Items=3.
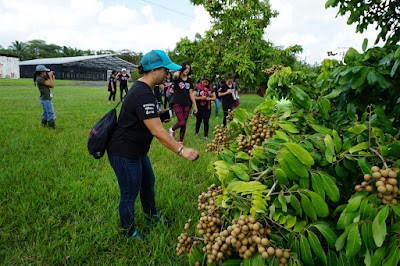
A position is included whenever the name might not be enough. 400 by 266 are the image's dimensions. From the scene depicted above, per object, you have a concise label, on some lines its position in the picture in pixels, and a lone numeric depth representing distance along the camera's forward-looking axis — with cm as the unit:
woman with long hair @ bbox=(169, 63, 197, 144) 629
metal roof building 5397
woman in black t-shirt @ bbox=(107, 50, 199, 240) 255
